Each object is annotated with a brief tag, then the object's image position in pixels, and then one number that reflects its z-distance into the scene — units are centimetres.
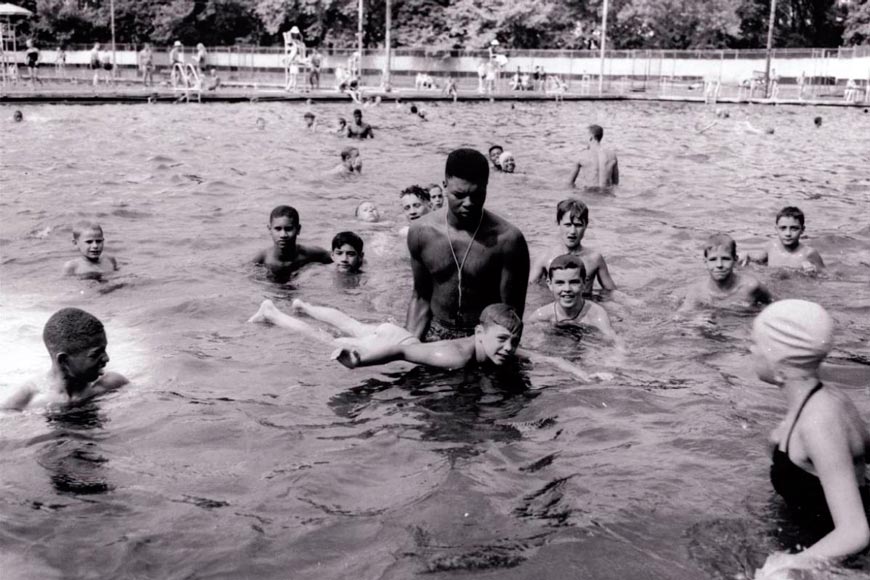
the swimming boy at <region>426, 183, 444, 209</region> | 1127
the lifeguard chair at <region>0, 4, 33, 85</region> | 2967
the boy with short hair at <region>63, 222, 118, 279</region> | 959
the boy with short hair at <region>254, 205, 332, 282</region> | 961
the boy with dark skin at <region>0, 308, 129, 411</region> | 564
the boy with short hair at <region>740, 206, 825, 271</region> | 966
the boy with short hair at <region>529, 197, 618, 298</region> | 868
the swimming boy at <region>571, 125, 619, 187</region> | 1579
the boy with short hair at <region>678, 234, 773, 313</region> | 834
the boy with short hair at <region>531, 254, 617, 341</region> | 744
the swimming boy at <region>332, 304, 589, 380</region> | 584
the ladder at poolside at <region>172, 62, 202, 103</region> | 3253
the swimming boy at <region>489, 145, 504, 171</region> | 1806
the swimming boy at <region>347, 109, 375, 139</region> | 2384
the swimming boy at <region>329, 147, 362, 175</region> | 1753
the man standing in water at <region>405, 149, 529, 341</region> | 626
